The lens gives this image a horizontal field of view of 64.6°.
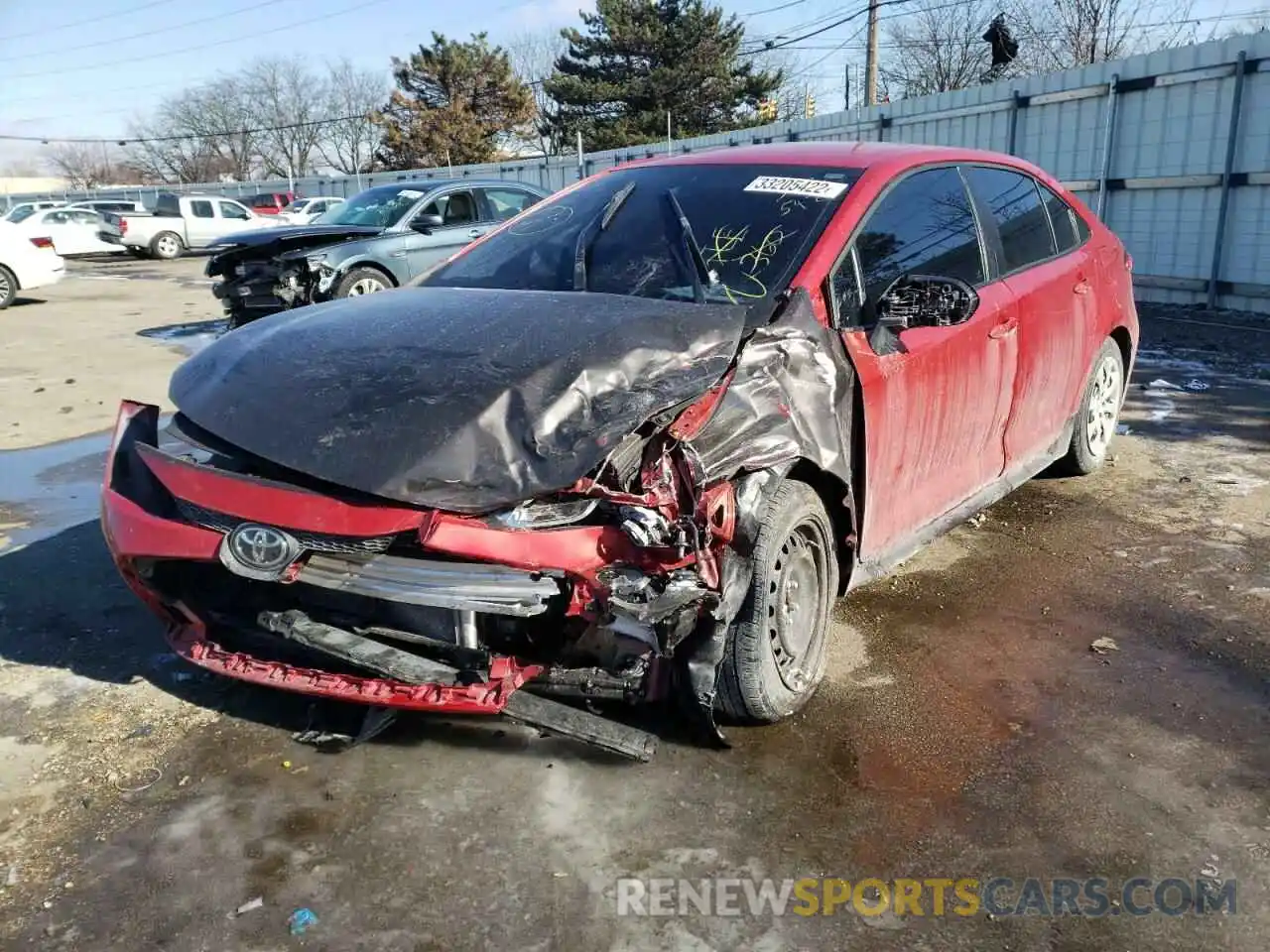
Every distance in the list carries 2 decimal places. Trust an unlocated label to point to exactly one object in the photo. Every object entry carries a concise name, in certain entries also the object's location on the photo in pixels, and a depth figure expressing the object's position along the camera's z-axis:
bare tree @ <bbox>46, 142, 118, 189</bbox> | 81.88
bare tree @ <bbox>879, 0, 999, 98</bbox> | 40.66
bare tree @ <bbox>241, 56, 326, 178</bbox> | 67.81
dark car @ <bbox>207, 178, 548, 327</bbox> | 10.51
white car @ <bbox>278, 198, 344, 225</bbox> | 24.98
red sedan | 2.55
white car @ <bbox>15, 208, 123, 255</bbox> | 26.03
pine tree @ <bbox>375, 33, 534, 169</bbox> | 49.44
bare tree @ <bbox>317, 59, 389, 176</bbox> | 66.88
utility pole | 26.70
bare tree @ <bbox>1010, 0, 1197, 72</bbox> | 31.78
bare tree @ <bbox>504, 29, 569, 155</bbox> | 50.94
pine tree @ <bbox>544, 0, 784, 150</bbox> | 41.72
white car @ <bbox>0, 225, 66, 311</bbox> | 14.95
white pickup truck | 25.59
